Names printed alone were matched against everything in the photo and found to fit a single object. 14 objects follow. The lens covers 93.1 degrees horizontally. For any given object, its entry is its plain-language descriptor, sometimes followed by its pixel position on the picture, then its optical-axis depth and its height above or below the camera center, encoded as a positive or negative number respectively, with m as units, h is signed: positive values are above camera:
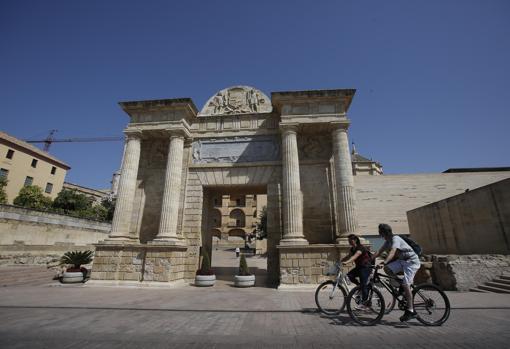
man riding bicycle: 4.71 -0.27
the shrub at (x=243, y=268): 11.01 -0.94
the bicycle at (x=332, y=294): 5.59 -1.11
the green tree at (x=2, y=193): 25.61 +5.35
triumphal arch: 11.17 +3.53
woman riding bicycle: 5.13 -0.34
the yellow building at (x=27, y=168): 31.77 +10.76
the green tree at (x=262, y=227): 37.34 +2.93
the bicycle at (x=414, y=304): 4.75 -1.09
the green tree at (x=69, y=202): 29.76 +5.21
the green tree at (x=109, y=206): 39.44 +6.86
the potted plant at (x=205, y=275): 10.91 -1.26
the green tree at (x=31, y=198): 28.12 +5.29
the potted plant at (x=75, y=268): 11.36 -1.07
